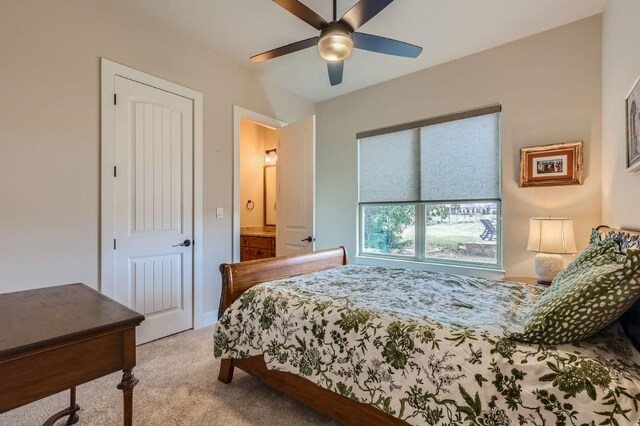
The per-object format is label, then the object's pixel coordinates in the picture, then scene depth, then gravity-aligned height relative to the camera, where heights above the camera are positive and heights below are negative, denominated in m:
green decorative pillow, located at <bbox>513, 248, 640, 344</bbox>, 1.00 -0.31
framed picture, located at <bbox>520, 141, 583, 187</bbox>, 2.66 +0.42
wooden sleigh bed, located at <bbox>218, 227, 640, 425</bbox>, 1.47 -0.89
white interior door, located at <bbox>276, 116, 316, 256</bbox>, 3.44 +0.27
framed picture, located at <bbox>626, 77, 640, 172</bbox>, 1.62 +0.46
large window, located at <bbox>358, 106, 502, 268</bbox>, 3.18 +0.24
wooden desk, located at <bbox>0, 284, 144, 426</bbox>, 0.93 -0.43
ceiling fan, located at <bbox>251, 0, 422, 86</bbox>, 1.86 +1.19
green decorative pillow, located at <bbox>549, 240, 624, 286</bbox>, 1.41 -0.20
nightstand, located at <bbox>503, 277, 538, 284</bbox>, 2.55 -0.57
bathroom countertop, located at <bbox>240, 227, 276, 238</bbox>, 4.37 -0.31
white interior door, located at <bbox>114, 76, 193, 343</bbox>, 2.61 +0.05
